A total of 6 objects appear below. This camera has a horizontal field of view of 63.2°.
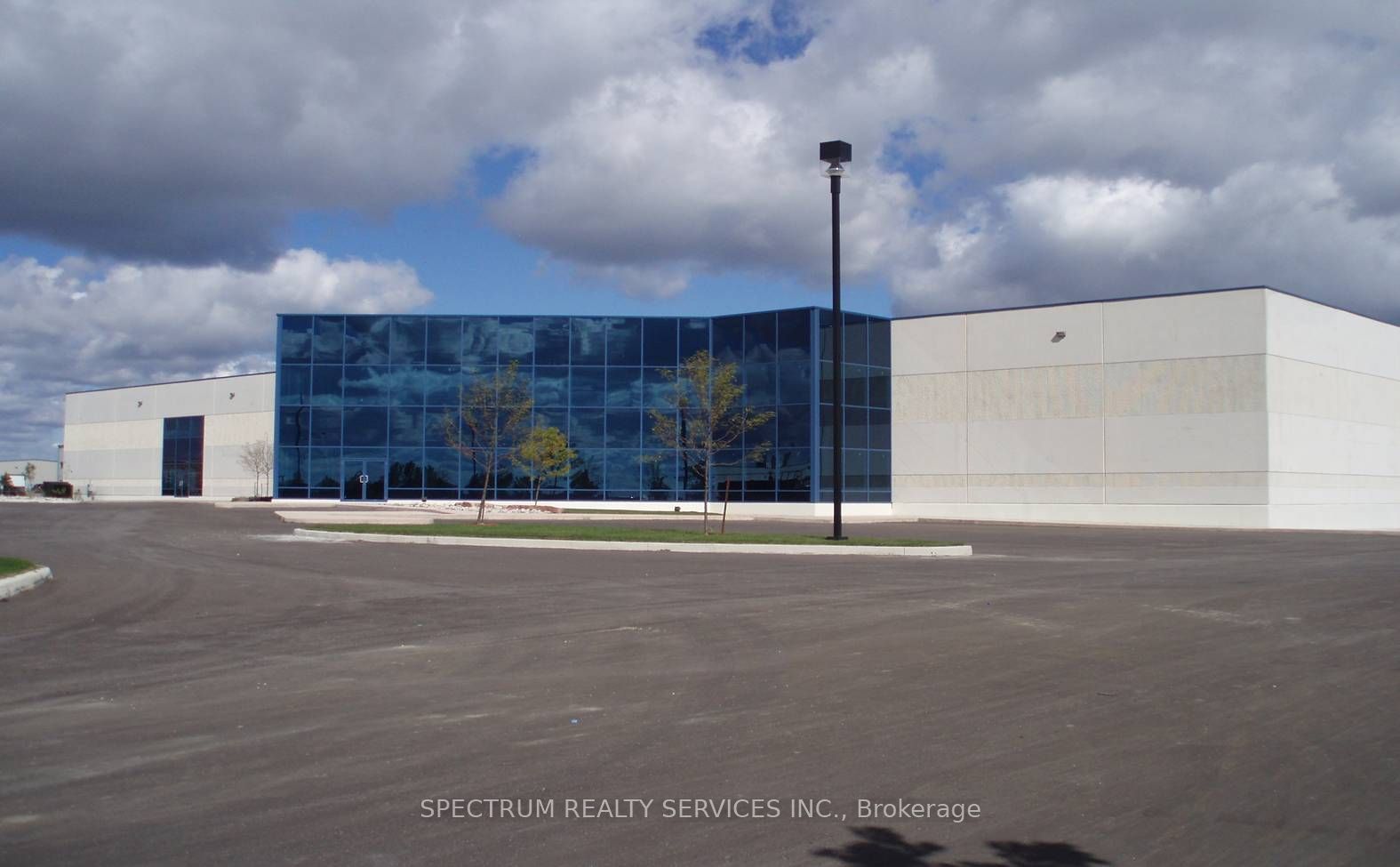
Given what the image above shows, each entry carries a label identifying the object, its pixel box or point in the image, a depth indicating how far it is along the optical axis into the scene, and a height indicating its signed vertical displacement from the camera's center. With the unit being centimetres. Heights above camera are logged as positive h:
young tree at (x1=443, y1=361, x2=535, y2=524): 3666 +261
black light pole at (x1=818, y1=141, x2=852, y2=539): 2614 +462
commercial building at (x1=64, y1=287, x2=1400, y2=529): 4391 +344
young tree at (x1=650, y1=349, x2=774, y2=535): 3138 +244
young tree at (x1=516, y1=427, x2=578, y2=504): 4941 +122
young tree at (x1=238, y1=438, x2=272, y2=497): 7050 +125
